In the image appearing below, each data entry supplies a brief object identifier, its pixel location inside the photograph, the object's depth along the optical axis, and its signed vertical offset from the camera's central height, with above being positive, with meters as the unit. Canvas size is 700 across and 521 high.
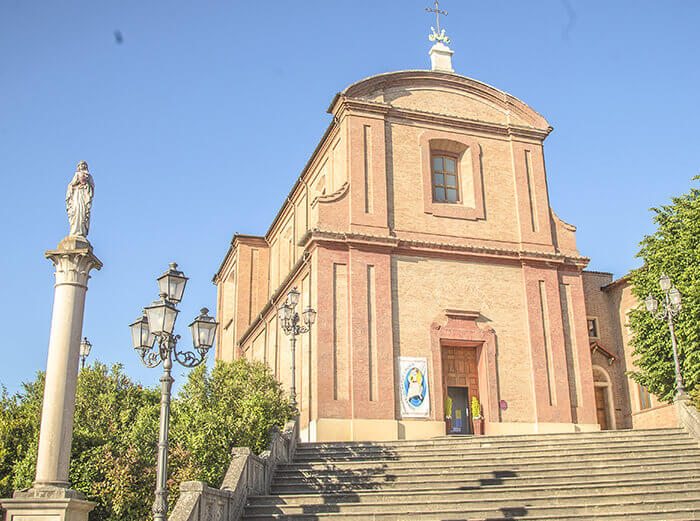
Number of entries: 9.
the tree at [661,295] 21.42 +4.97
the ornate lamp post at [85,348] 22.01 +3.66
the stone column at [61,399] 9.82 +1.01
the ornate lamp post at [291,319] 17.48 +3.47
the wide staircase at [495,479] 11.85 -0.36
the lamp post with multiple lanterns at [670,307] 17.68 +3.78
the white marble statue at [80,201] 11.92 +4.43
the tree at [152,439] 14.77 +0.58
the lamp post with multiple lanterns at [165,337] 9.80 +1.94
